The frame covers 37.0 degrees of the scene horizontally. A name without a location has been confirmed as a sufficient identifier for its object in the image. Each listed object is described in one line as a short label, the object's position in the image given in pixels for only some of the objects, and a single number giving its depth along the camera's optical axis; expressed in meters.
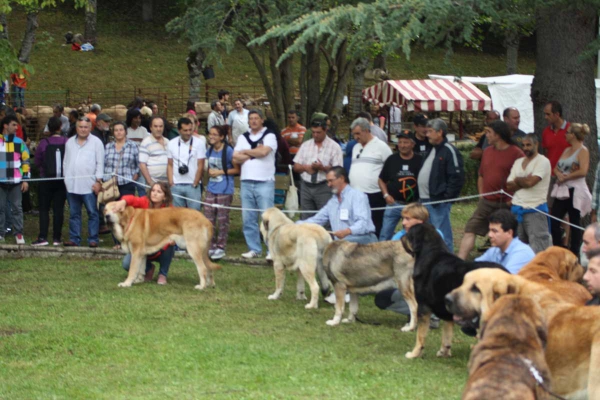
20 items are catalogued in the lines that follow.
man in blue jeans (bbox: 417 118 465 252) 11.21
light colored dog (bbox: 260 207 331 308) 10.23
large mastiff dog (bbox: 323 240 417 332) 9.16
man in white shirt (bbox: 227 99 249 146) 19.98
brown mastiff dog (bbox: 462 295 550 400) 4.55
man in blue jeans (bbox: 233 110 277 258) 12.98
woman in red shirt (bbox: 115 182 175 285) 11.80
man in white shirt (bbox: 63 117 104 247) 13.80
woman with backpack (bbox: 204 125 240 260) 13.25
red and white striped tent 28.25
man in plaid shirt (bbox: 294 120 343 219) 12.60
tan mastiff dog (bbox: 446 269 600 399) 5.49
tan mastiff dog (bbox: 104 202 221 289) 11.38
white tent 24.12
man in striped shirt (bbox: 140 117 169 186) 13.74
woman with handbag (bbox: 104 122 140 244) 13.75
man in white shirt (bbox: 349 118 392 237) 11.98
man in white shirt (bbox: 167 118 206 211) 13.39
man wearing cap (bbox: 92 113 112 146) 15.66
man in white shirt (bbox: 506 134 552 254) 10.84
